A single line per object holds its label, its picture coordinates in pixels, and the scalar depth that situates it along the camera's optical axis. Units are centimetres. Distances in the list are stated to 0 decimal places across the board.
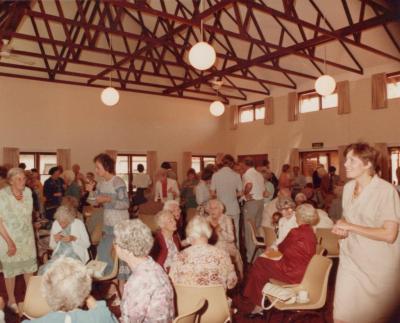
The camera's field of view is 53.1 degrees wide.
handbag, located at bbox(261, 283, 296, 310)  294
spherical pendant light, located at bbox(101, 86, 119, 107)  816
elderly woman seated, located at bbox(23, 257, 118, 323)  167
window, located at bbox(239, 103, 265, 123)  1394
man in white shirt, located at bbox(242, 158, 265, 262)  612
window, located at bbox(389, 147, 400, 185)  1029
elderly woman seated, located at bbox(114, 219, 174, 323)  203
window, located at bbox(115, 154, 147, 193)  1252
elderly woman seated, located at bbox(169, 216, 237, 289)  259
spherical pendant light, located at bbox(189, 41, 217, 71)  525
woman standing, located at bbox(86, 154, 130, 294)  395
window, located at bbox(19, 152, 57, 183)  1079
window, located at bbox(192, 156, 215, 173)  1411
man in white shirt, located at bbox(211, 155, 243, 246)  576
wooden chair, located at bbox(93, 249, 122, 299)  377
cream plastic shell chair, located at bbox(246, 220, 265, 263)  532
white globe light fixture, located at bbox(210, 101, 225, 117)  1028
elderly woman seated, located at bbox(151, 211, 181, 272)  335
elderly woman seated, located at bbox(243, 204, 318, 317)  347
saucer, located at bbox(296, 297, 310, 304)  298
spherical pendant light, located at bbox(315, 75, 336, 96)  714
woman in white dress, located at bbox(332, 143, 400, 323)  207
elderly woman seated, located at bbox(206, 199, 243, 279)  408
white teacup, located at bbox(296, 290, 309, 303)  298
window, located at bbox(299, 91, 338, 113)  1173
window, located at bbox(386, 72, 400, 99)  1016
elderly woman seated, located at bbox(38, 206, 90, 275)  365
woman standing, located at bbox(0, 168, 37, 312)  358
